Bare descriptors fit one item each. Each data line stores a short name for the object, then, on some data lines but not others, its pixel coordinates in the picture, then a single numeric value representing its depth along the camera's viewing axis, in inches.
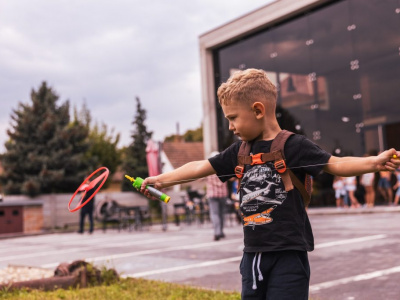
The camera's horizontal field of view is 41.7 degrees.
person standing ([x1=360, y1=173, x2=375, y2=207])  702.5
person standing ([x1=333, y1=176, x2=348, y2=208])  755.4
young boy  97.3
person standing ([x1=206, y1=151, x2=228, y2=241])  431.8
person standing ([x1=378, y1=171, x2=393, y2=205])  696.4
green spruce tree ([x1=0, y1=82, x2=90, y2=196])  1086.2
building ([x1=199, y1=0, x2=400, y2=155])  713.6
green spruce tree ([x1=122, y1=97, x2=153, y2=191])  1362.0
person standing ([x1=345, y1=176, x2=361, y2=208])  725.9
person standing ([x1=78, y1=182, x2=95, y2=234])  665.0
